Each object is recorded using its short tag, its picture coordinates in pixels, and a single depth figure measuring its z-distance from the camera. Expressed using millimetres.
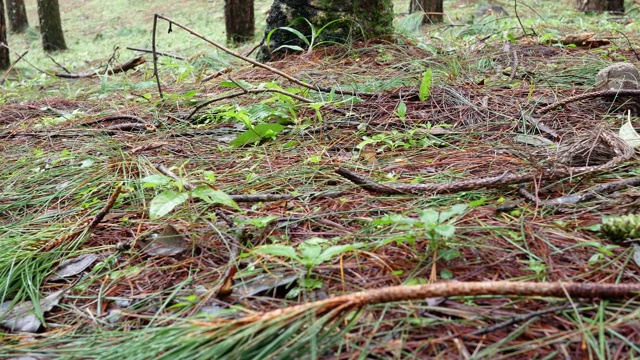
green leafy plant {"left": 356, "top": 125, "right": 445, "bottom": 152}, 2047
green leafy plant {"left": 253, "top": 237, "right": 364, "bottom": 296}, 1134
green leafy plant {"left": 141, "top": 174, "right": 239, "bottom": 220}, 1347
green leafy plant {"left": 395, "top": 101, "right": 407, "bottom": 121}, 2277
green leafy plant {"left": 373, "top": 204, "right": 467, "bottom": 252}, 1161
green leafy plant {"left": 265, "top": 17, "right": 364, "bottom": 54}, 3330
